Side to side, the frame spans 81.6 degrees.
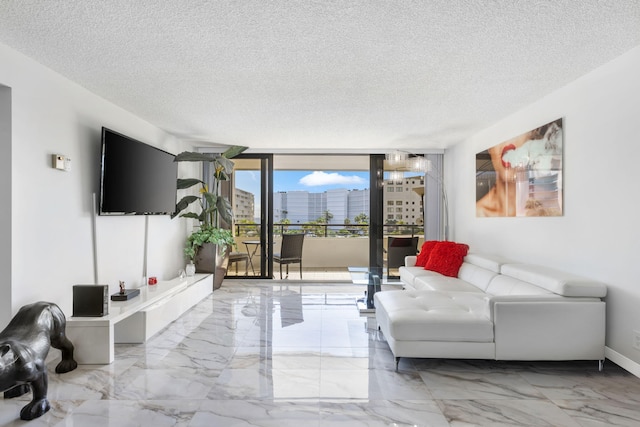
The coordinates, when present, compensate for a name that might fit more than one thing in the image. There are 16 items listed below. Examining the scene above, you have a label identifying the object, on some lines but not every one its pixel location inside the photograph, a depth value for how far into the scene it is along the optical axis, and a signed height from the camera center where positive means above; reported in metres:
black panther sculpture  1.94 -0.76
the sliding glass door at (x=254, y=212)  6.29 +0.08
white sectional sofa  2.61 -0.78
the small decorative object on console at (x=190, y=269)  5.17 -0.75
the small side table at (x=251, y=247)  6.41 -0.54
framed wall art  3.35 +0.46
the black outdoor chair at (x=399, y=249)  5.71 -0.49
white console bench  2.78 -0.91
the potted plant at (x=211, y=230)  5.27 -0.22
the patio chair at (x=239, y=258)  6.12 -0.71
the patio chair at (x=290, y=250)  6.26 -0.57
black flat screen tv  3.49 +0.40
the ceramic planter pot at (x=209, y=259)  5.41 -0.63
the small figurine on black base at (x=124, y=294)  3.39 -0.74
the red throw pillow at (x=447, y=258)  4.57 -0.51
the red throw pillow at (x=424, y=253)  5.07 -0.50
